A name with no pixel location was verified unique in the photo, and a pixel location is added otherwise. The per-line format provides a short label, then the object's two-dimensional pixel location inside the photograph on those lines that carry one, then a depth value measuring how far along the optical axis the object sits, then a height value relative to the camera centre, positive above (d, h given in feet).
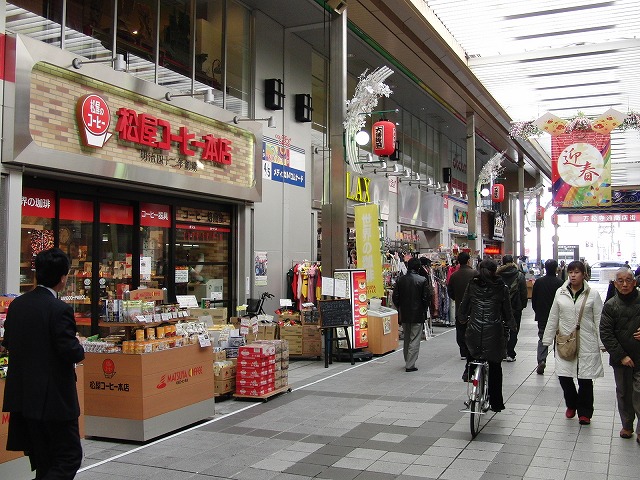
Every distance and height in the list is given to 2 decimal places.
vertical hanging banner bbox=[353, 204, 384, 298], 38.14 +1.20
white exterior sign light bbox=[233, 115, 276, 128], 38.60 +9.02
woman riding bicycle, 20.71 -1.83
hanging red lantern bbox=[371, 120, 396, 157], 45.83 +9.30
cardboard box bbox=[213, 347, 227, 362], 25.44 -3.60
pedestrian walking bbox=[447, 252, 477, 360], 34.50 -0.74
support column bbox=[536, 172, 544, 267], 118.29 +5.05
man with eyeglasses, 18.40 -2.18
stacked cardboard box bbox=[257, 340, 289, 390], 26.17 -4.05
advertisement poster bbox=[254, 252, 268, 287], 41.09 -0.13
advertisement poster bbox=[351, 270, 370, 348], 35.99 -2.38
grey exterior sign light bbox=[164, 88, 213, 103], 32.58 +9.02
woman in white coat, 20.58 -2.22
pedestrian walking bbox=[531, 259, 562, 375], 30.66 -1.49
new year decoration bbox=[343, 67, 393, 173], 38.70 +10.12
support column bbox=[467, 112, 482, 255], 67.72 +9.89
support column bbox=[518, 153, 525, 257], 99.81 +12.98
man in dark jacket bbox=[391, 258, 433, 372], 32.07 -2.10
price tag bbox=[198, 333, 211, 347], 21.66 -2.54
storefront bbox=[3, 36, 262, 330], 25.09 +4.09
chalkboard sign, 32.91 -2.46
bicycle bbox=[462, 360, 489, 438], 19.57 -4.04
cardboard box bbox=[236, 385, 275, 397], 24.95 -4.97
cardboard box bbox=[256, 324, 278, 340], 34.32 -3.64
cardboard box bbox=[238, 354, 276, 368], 25.05 -3.81
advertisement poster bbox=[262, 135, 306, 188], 42.27 +7.31
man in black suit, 12.07 -2.24
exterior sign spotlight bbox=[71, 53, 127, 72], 29.66 +9.62
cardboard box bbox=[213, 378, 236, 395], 25.03 -4.79
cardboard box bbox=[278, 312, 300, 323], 36.40 -2.95
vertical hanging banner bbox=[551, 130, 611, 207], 49.90 +7.71
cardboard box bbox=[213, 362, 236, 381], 25.09 -4.18
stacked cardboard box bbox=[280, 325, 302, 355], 35.73 -3.97
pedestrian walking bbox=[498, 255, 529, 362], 32.09 -1.12
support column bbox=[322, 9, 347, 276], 37.99 +6.51
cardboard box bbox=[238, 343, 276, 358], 24.86 -3.35
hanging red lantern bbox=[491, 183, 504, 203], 85.87 +9.98
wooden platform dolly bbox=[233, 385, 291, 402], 24.94 -5.16
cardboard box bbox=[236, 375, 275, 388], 24.93 -4.59
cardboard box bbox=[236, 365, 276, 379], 24.99 -4.22
